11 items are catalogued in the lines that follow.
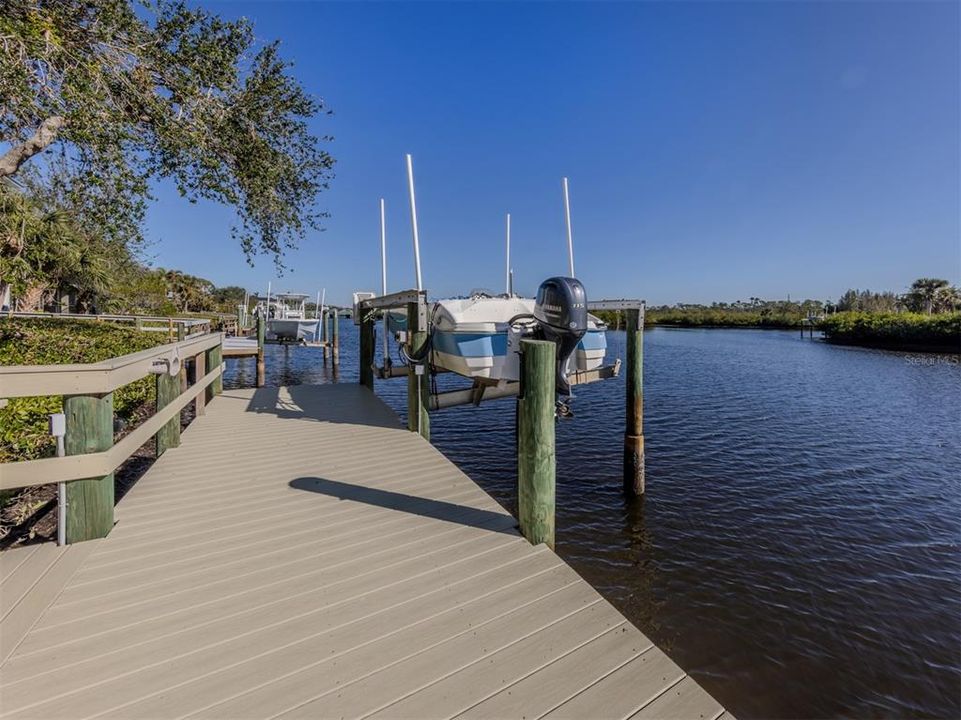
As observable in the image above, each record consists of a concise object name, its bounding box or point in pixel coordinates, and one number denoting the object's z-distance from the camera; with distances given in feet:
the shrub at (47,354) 13.89
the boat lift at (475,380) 19.66
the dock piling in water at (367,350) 30.68
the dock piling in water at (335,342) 56.39
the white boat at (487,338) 19.44
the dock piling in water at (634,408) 20.10
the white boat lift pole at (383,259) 28.08
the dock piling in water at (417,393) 18.80
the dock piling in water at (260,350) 44.13
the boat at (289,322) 74.28
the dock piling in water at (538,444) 9.93
